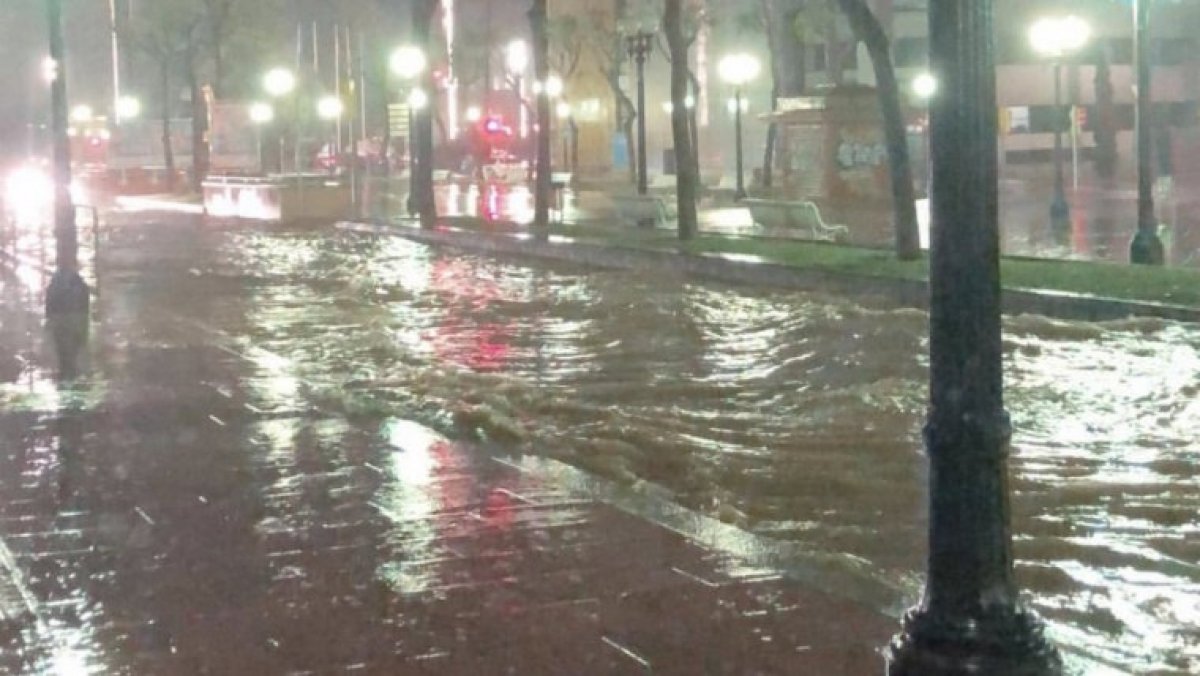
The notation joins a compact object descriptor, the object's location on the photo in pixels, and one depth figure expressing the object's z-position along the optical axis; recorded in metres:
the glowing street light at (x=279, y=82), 62.10
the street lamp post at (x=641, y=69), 44.97
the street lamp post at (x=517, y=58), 88.40
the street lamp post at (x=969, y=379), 4.99
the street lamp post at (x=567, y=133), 82.76
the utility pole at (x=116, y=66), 86.88
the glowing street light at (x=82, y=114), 109.94
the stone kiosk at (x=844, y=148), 43.56
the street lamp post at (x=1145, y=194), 23.27
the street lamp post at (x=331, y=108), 59.84
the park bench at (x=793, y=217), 30.86
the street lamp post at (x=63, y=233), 20.38
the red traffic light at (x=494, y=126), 89.44
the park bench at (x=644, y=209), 36.09
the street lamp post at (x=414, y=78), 40.97
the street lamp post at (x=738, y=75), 49.36
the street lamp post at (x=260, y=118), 65.38
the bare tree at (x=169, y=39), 66.25
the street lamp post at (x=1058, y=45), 33.62
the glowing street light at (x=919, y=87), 55.12
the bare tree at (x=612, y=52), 70.75
